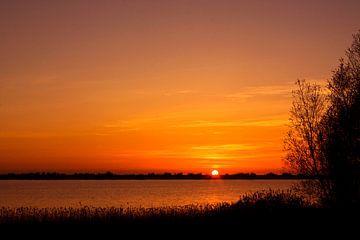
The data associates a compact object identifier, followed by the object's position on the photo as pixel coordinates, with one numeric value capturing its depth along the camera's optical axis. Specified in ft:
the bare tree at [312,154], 106.01
